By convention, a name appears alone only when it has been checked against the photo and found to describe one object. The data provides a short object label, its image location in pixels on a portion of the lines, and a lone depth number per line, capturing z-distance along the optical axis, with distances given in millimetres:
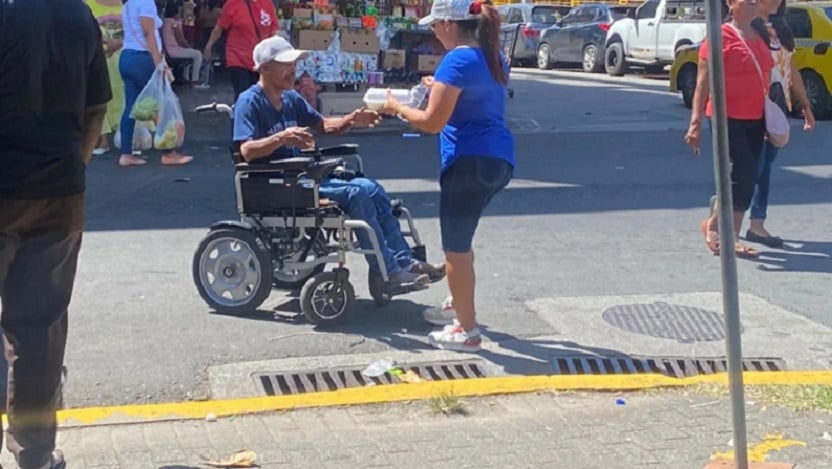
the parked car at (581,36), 28438
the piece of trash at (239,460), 4715
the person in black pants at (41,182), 4051
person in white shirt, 11555
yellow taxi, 17312
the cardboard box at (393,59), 15969
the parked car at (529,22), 30859
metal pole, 4051
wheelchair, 6559
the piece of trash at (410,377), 5812
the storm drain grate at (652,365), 6043
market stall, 15266
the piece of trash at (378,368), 5852
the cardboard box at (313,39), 15219
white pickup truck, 24828
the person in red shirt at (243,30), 12805
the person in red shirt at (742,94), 8289
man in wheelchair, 6637
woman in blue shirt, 5832
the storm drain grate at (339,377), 5703
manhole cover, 6641
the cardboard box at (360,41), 15484
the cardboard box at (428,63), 16128
